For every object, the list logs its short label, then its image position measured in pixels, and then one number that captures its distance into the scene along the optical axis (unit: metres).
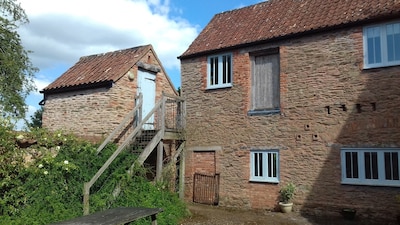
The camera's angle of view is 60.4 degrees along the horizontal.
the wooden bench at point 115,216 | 5.17
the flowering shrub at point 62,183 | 7.96
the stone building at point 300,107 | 9.89
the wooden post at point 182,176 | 13.19
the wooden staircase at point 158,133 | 11.20
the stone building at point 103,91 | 12.99
